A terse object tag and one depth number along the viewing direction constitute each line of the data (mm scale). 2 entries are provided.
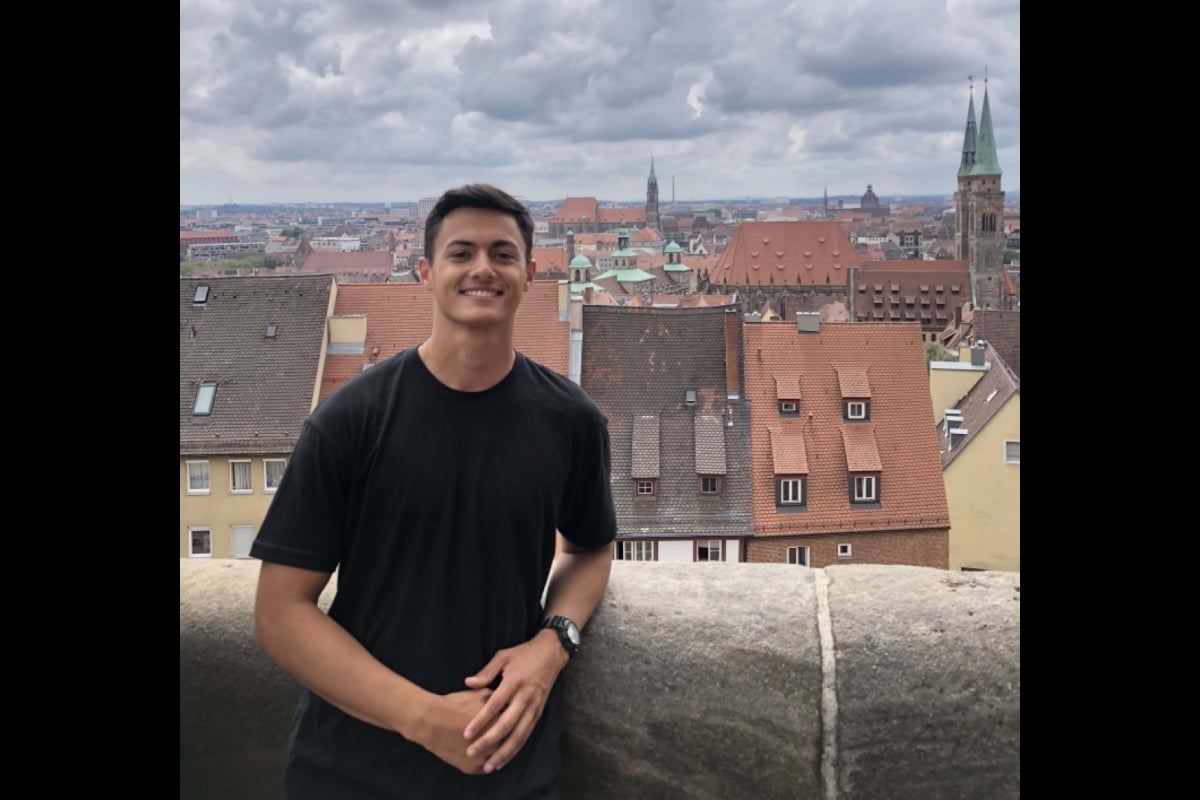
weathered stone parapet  1316
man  1218
